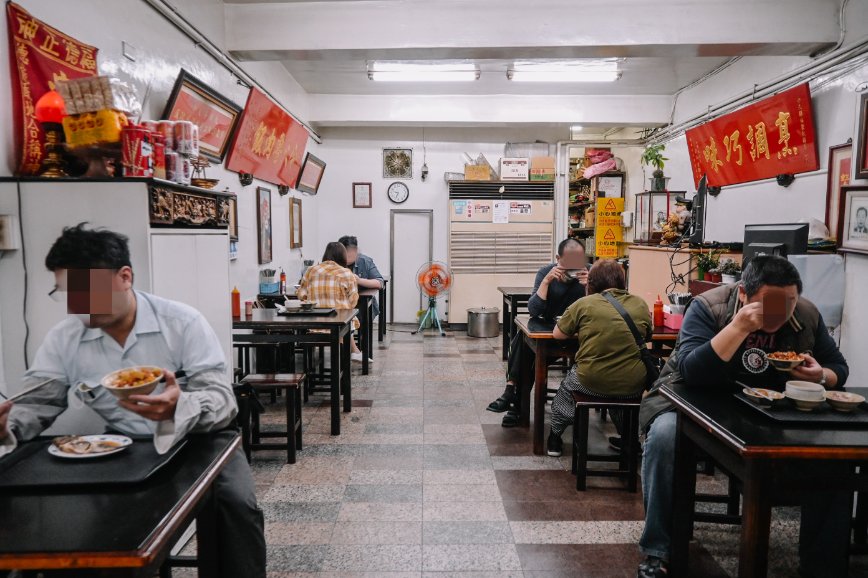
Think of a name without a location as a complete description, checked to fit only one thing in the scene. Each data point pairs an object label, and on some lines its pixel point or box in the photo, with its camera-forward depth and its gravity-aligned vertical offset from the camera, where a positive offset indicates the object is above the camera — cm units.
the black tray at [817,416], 183 -61
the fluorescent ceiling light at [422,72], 664 +208
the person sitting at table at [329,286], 543 -48
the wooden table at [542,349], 371 -76
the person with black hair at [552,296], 427 -47
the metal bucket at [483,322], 840 -129
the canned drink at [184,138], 277 +51
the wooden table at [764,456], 165 -67
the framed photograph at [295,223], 743 +21
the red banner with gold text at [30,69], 240 +77
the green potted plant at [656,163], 750 +107
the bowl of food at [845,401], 191 -57
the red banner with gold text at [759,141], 468 +97
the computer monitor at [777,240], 321 +0
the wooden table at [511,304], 623 -77
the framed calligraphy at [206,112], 389 +100
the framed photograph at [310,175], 775 +95
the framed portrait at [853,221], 366 +13
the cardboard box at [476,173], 866 +105
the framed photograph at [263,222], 600 +17
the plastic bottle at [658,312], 402 -54
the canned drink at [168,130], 274 +54
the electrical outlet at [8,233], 229 +2
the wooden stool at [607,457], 325 -119
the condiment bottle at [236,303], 435 -53
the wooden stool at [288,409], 362 -115
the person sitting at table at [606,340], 328 -61
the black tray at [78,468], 138 -62
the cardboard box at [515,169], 874 +112
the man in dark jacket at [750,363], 215 -52
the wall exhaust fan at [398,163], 910 +126
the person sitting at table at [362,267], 652 -37
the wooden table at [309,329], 407 -70
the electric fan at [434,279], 768 -57
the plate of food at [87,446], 152 -60
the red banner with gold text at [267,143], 529 +105
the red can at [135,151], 237 +38
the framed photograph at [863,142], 361 +65
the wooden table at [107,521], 111 -64
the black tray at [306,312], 445 -61
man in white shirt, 170 -42
